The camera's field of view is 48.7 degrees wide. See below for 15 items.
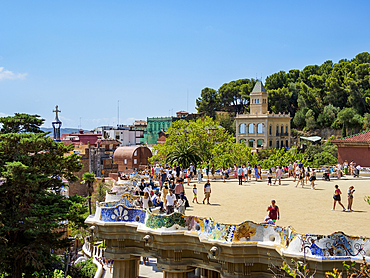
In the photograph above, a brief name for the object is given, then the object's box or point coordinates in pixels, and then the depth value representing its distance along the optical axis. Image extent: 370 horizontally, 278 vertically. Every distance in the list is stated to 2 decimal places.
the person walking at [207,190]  20.81
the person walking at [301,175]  27.53
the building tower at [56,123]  76.55
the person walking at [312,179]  27.13
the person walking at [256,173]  32.41
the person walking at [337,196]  18.91
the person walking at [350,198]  18.92
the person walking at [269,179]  29.45
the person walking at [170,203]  17.19
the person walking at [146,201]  17.99
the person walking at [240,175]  29.48
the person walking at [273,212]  14.98
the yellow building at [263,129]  91.56
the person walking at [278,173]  29.79
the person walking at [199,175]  30.86
